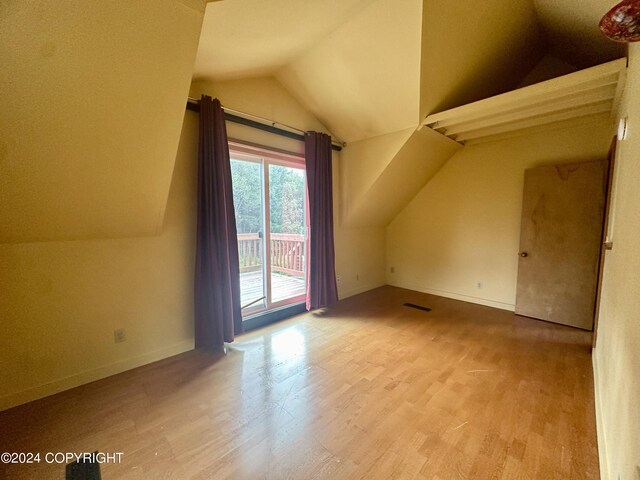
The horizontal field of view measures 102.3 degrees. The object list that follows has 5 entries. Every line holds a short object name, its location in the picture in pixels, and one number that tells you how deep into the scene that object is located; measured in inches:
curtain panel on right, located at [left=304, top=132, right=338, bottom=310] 125.7
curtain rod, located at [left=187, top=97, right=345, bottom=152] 90.7
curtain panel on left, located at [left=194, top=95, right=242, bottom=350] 89.8
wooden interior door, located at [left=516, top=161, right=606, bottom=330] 107.9
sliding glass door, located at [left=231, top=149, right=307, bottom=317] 112.0
